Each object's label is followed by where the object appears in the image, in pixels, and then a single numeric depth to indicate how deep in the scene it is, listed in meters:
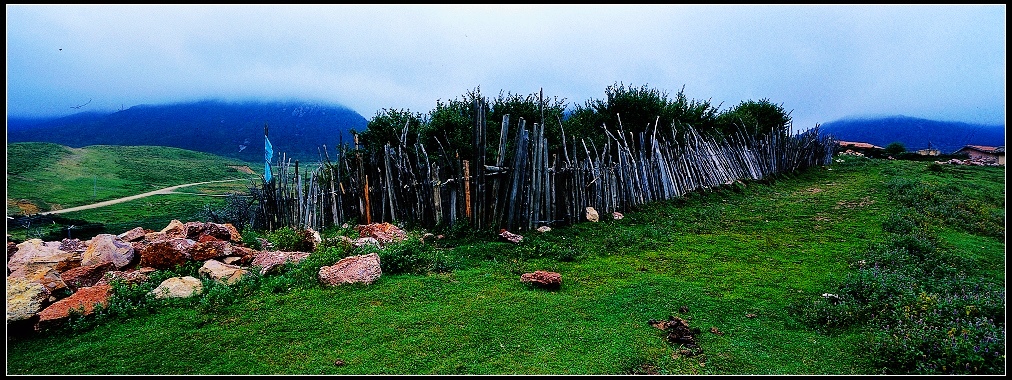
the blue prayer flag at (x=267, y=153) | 12.87
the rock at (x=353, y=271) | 5.24
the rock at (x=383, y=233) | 7.35
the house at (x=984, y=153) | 28.08
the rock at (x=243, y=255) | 6.20
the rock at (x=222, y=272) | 5.34
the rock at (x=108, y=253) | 5.75
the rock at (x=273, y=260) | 5.68
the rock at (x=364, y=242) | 6.73
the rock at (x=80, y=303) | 4.14
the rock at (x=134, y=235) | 7.89
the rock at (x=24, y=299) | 4.01
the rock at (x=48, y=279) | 4.81
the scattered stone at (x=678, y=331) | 3.88
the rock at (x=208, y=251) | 6.04
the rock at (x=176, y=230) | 7.29
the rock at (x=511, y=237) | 7.27
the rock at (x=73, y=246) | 7.23
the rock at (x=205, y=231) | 7.29
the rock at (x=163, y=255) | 5.82
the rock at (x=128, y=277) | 5.16
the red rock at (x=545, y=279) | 5.17
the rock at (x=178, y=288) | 4.80
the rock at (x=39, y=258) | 5.78
